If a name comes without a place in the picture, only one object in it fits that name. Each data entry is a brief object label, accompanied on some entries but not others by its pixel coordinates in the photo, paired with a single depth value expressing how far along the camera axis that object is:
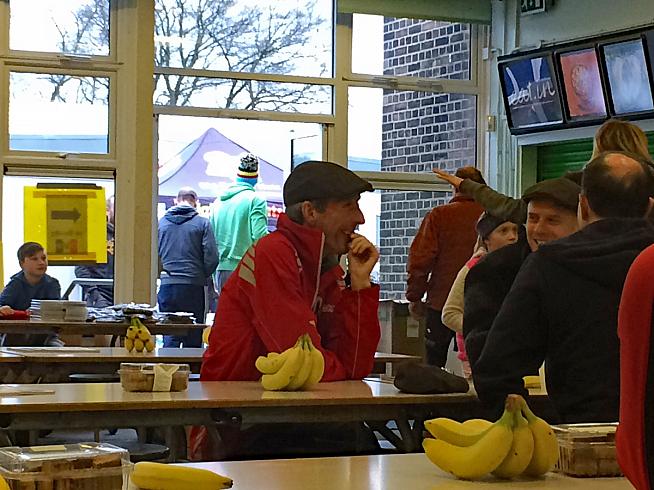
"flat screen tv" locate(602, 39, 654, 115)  8.27
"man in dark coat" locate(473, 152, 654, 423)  2.87
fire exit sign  9.68
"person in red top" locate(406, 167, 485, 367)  7.31
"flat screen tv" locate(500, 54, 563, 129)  9.10
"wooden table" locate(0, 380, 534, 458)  3.17
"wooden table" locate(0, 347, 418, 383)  4.95
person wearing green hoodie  9.43
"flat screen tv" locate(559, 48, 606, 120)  8.69
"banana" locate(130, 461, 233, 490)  1.86
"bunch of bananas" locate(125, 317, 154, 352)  5.79
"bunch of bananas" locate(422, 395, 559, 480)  2.19
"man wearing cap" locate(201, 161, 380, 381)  3.85
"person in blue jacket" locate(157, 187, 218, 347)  9.39
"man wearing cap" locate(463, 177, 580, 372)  3.57
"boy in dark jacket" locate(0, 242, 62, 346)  8.62
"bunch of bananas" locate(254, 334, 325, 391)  3.59
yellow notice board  9.20
